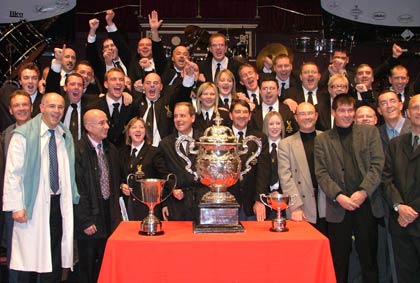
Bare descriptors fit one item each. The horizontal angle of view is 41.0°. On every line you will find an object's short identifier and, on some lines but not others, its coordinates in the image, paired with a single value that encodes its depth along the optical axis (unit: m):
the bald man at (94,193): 4.95
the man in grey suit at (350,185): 4.92
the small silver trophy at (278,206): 3.83
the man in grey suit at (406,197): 4.64
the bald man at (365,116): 5.53
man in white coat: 4.61
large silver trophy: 3.81
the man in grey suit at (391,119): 5.46
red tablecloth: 3.54
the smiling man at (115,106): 6.00
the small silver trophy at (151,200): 3.74
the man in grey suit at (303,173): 5.10
